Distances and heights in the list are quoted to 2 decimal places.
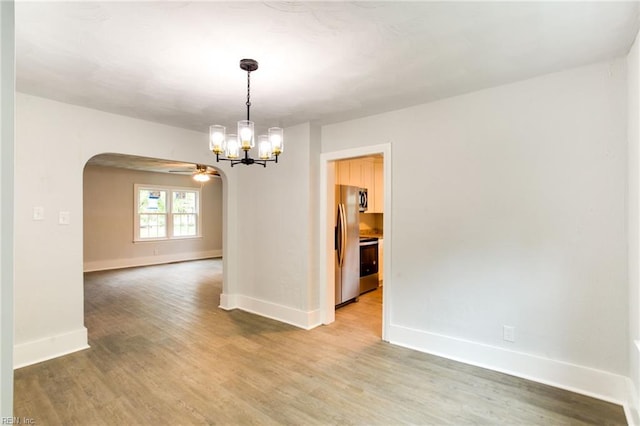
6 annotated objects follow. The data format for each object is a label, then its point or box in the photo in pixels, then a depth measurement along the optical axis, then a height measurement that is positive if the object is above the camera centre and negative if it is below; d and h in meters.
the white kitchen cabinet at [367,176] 5.23 +0.69
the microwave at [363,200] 5.82 +0.26
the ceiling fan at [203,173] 7.26 +0.99
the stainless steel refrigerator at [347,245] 4.53 -0.45
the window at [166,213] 8.52 +0.05
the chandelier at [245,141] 2.47 +0.61
